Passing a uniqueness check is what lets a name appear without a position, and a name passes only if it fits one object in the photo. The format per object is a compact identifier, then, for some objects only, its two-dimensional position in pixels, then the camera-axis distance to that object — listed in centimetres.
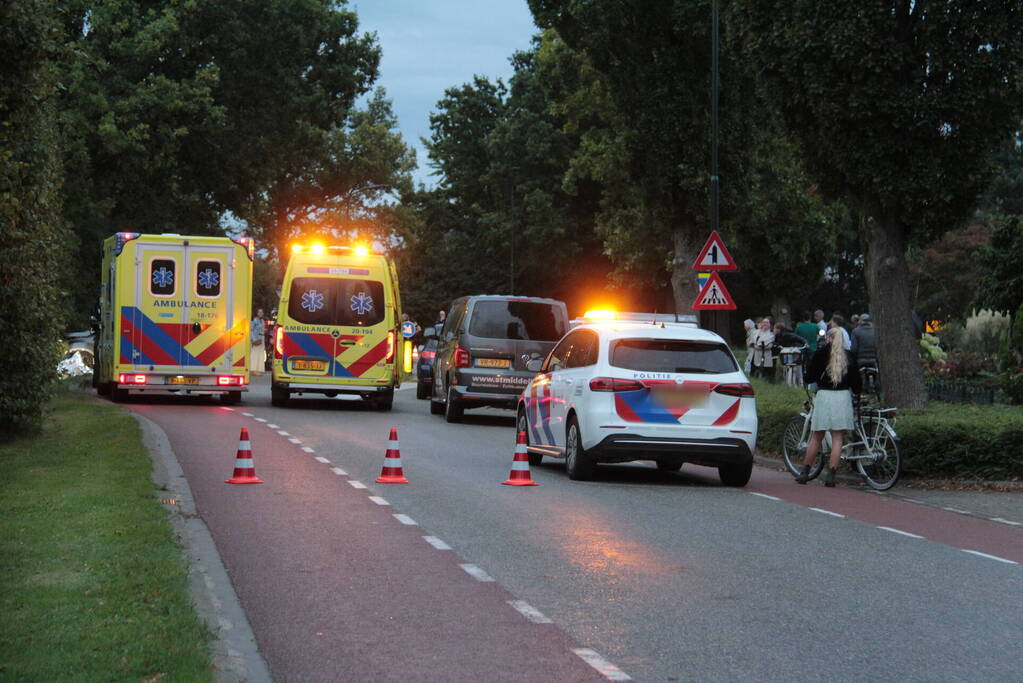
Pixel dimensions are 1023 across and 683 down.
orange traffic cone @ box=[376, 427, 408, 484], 1545
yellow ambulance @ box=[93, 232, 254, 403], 2748
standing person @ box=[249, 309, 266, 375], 4412
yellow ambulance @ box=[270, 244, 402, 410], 2795
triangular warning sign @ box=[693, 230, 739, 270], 2325
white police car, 1570
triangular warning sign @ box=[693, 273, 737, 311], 2330
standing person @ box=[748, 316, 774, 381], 3466
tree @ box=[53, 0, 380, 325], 3566
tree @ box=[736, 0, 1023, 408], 1892
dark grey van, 2536
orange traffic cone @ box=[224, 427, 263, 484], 1491
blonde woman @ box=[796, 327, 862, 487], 1639
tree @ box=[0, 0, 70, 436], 1503
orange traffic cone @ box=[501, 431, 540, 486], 1546
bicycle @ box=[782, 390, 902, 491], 1612
